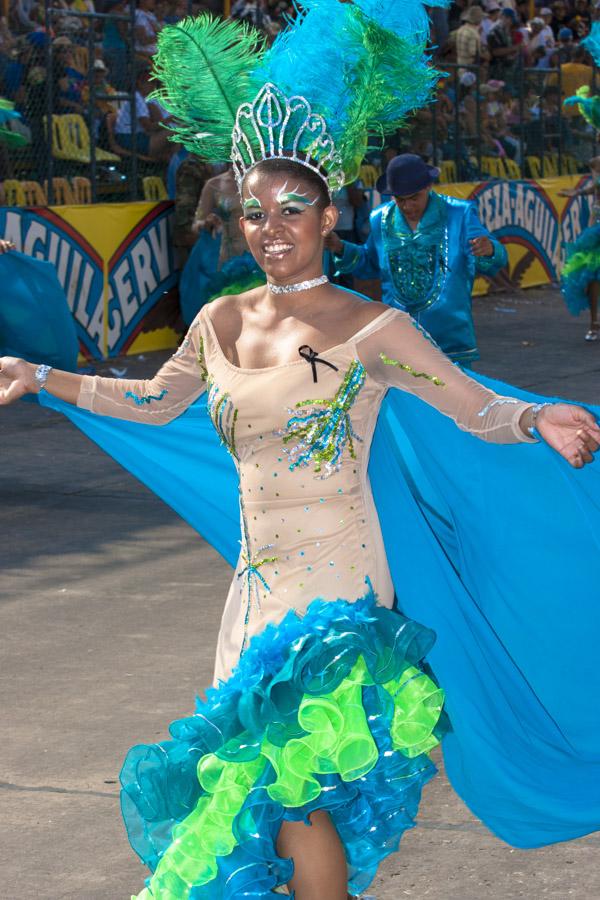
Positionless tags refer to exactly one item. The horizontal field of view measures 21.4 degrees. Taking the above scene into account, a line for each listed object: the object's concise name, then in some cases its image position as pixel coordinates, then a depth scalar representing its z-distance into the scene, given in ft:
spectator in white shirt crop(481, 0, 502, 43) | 68.39
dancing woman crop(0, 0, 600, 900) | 10.43
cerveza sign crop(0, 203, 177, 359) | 42.96
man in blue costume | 27.63
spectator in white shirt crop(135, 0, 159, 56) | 47.01
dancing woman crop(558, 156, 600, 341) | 50.06
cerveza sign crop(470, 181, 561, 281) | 64.85
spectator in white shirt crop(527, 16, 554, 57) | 72.74
